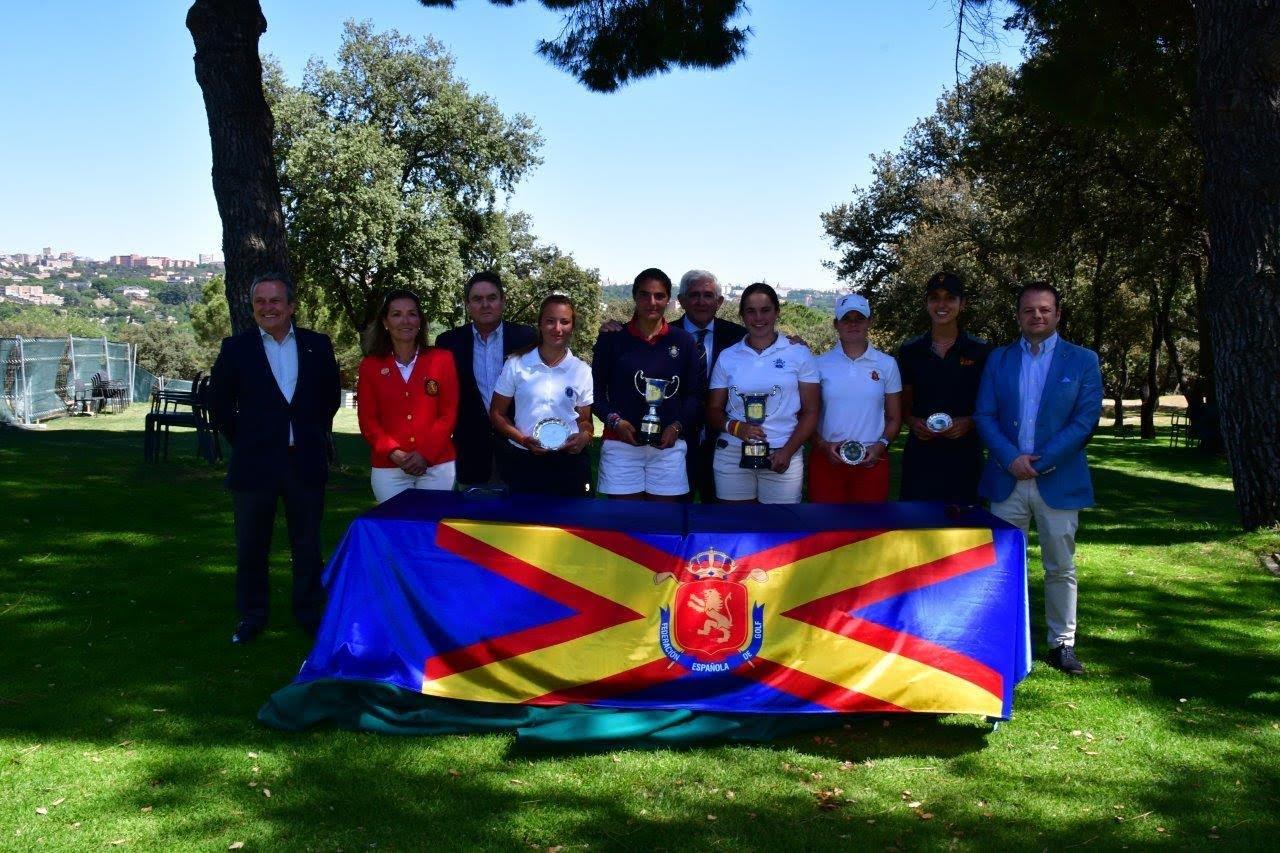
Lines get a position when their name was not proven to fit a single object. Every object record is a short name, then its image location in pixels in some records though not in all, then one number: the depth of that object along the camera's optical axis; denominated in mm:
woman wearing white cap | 5602
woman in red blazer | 5410
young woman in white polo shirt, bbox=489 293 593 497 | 5469
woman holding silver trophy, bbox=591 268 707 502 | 5477
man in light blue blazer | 5129
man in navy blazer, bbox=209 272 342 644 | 5414
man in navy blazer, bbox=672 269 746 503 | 6043
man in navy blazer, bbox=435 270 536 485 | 6094
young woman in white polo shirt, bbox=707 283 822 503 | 5535
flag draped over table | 4340
